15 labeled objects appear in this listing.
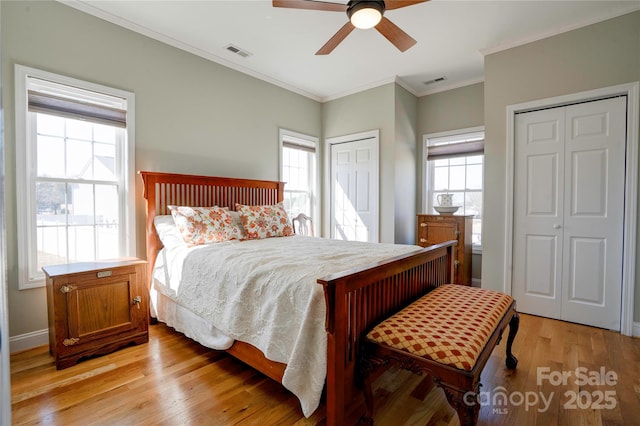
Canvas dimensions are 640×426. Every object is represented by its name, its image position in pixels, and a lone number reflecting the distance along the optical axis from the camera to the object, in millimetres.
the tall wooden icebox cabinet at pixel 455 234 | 3801
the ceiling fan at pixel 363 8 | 2066
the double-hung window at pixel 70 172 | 2406
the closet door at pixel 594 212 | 2785
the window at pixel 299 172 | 4586
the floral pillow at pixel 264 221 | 3188
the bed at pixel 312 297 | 1475
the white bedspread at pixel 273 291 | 1547
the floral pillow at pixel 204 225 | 2754
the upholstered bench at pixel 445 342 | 1300
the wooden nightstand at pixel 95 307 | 2127
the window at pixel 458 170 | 4254
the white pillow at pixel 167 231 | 2783
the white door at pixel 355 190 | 4457
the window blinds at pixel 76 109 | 2465
